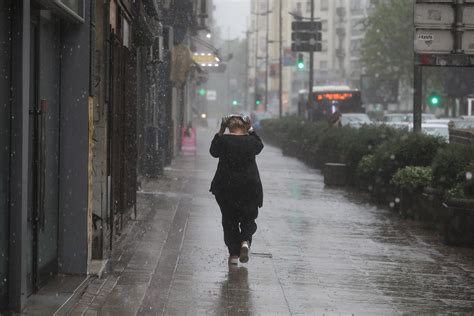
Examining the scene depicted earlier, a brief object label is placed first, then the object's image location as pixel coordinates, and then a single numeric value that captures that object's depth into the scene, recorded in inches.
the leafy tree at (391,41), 2979.8
